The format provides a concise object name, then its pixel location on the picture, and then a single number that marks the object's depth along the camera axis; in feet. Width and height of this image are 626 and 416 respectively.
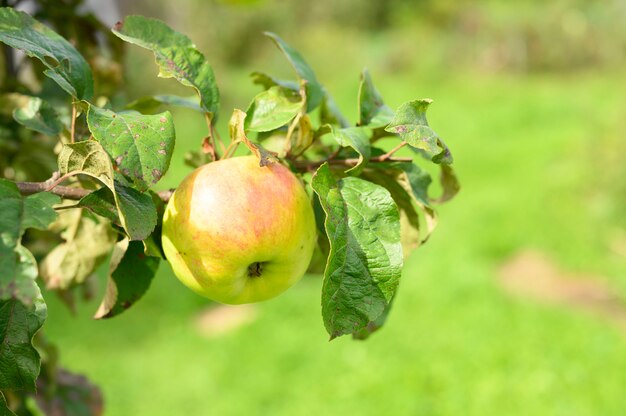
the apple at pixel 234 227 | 2.11
